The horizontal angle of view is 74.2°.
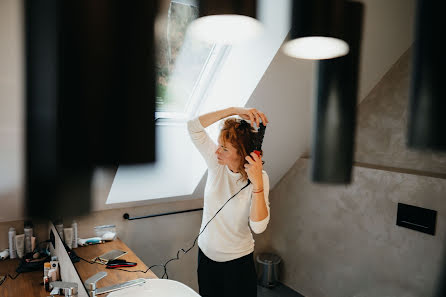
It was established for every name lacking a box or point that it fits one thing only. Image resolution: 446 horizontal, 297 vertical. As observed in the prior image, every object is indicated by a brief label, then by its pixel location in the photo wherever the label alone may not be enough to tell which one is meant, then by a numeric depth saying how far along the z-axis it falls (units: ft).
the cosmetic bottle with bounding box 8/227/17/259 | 5.43
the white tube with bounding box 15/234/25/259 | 5.43
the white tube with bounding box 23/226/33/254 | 5.30
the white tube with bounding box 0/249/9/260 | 5.46
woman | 4.45
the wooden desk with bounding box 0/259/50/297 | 4.65
